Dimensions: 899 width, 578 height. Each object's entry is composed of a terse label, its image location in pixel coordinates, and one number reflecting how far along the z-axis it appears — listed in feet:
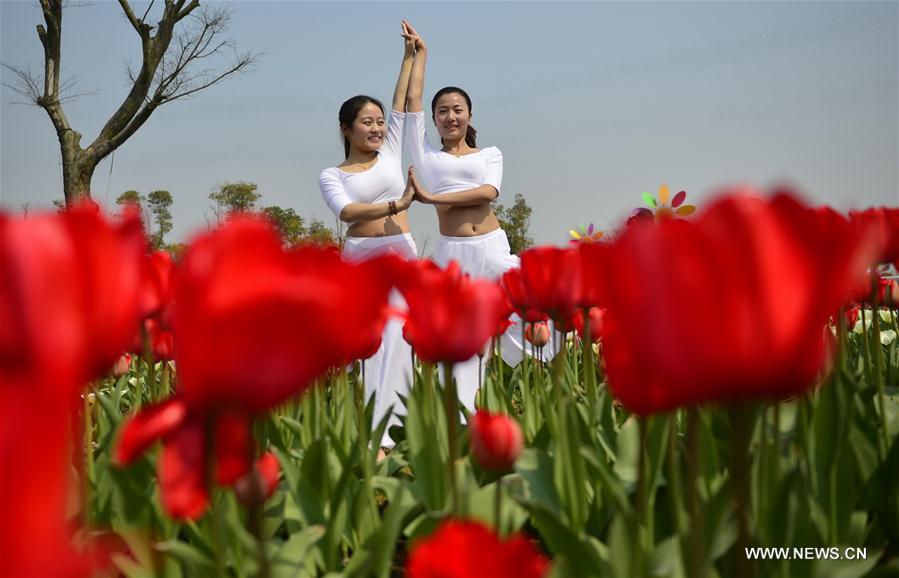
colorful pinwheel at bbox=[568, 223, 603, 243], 28.96
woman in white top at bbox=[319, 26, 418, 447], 17.34
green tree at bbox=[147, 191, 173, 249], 201.16
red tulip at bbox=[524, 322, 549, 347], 12.90
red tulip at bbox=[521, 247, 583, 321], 6.57
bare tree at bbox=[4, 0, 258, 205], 70.79
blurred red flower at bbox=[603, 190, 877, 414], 2.35
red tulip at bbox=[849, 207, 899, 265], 6.99
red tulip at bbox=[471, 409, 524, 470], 4.19
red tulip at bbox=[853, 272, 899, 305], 10.96
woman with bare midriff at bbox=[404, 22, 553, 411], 18.95
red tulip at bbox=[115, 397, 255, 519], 2.25
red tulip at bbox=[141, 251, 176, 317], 5.66
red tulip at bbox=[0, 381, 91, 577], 1.15
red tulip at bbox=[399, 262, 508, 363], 4.31
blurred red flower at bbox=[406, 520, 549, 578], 2.34
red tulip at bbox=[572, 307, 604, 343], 10.05
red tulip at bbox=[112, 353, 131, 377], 12.96
